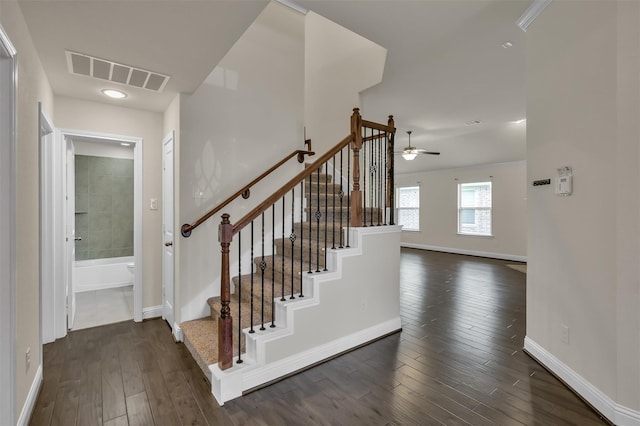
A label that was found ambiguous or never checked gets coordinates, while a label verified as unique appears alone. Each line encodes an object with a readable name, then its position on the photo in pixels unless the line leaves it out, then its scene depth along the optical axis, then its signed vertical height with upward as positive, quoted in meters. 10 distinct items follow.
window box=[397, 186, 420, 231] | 10.13 +0.14
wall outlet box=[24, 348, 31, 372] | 1.91 -0.96
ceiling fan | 6.13 +1.19
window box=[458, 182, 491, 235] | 8.26 +0.10
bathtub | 5.02 -1.08
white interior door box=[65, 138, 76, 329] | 3.35 -0.23
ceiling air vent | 2.39 +1.18
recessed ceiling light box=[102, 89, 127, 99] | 3.03 +1.19
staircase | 2.26 -0.74
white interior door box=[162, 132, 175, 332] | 3.30 -0.27
